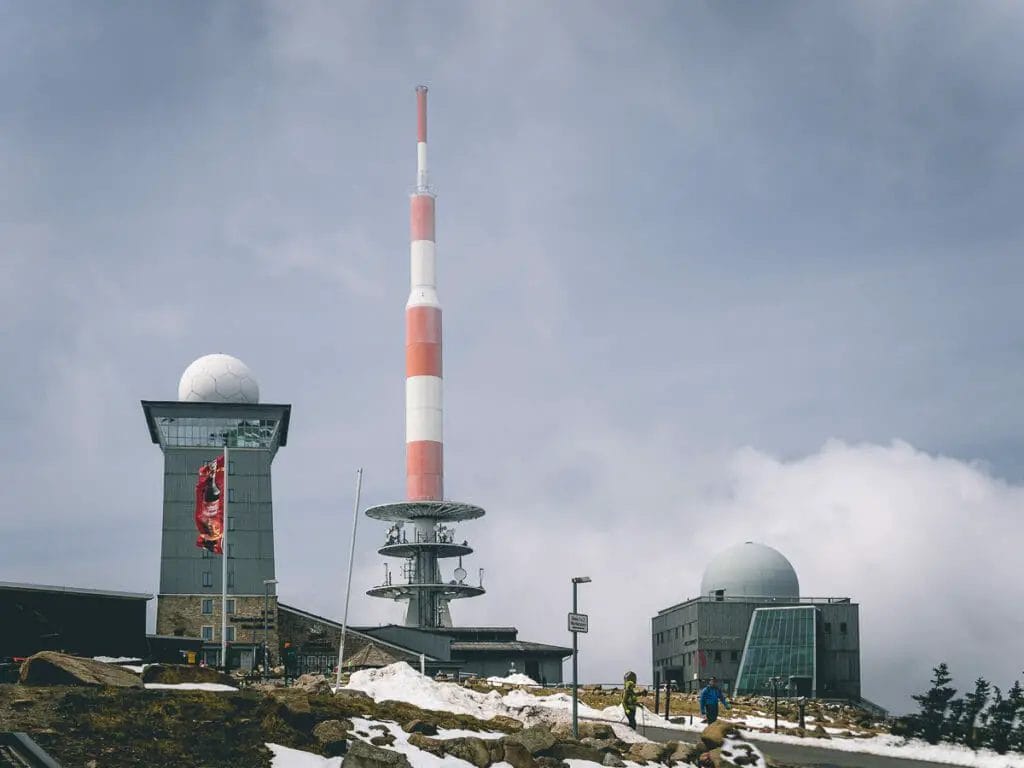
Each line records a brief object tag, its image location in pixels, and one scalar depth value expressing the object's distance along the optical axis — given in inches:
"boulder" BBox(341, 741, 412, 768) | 1096.2
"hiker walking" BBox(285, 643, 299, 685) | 2054.6
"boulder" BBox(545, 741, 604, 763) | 1253.1
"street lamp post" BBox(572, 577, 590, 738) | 1438.2
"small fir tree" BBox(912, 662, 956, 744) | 1637.6
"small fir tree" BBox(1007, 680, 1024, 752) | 1514.4
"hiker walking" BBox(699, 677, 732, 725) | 1552.7
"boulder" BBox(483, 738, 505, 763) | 1192.2
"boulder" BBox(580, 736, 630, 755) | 1310.3
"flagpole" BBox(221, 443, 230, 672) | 2095.4
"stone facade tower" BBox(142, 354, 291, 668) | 3558.1
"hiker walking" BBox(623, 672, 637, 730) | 1620.3
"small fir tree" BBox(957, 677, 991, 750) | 1550.2
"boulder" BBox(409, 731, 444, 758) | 1202.1
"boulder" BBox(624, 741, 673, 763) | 1323.8
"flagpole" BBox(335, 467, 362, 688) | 2394.9
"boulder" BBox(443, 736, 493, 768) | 1180.5
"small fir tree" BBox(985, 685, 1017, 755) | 1513.3
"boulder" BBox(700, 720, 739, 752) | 1326.3
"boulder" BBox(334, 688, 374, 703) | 1468.3
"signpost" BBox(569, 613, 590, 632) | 1483.8
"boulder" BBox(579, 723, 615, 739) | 1425.9
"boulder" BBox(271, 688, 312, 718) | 1203.9
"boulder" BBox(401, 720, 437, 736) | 1280.8
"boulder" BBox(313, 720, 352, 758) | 1154.7
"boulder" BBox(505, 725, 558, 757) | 1233.4
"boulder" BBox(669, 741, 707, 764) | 1343.5
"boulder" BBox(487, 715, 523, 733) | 1426.8
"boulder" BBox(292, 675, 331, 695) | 1578.7
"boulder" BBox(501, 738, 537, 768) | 1184.2
